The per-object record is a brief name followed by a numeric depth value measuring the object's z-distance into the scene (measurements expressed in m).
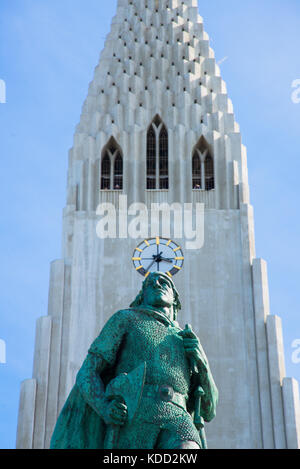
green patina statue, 12.52
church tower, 44.28
